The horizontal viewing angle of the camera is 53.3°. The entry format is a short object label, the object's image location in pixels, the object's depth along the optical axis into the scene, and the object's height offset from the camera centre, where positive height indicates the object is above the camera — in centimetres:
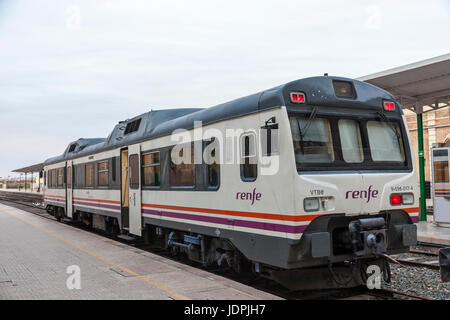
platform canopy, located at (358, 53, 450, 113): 1200 +255
